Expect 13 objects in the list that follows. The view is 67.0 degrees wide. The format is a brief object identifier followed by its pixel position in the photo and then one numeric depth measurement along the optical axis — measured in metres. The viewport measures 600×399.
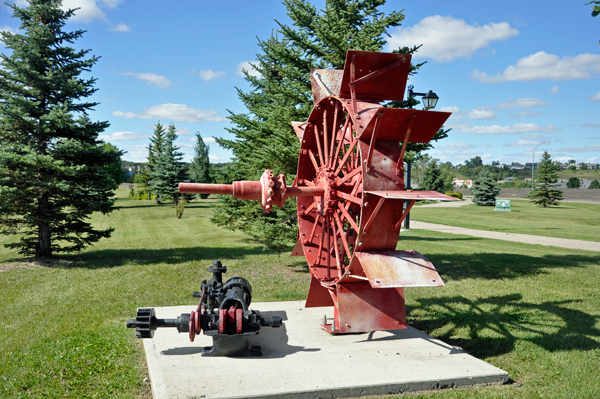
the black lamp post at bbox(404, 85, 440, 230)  11.85
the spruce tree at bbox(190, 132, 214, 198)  47.97
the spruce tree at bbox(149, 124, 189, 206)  36.59
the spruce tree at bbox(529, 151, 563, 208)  43.00
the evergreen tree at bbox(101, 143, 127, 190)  45.83
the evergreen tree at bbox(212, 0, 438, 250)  10.17
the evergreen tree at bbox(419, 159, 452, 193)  49.50
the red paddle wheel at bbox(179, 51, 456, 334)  5.25
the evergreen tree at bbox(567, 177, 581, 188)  86.19
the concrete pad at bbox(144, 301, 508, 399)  4.76
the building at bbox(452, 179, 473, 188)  113.36
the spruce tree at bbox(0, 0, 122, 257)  11.96
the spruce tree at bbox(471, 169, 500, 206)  45.47
